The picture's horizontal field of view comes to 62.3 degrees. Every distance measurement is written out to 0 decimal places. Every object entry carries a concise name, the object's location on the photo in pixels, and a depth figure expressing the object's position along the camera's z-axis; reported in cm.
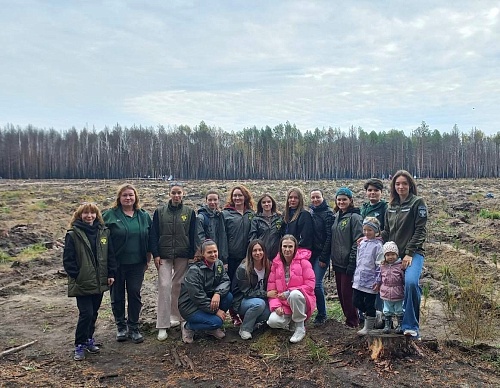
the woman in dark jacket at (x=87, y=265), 452
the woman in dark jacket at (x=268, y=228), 527
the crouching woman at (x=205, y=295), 479
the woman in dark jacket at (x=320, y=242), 520
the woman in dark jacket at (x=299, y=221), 513
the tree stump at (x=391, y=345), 414
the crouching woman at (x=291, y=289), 475
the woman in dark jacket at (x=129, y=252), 493
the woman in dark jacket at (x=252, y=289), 490
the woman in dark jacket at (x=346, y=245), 486
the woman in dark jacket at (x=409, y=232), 423
